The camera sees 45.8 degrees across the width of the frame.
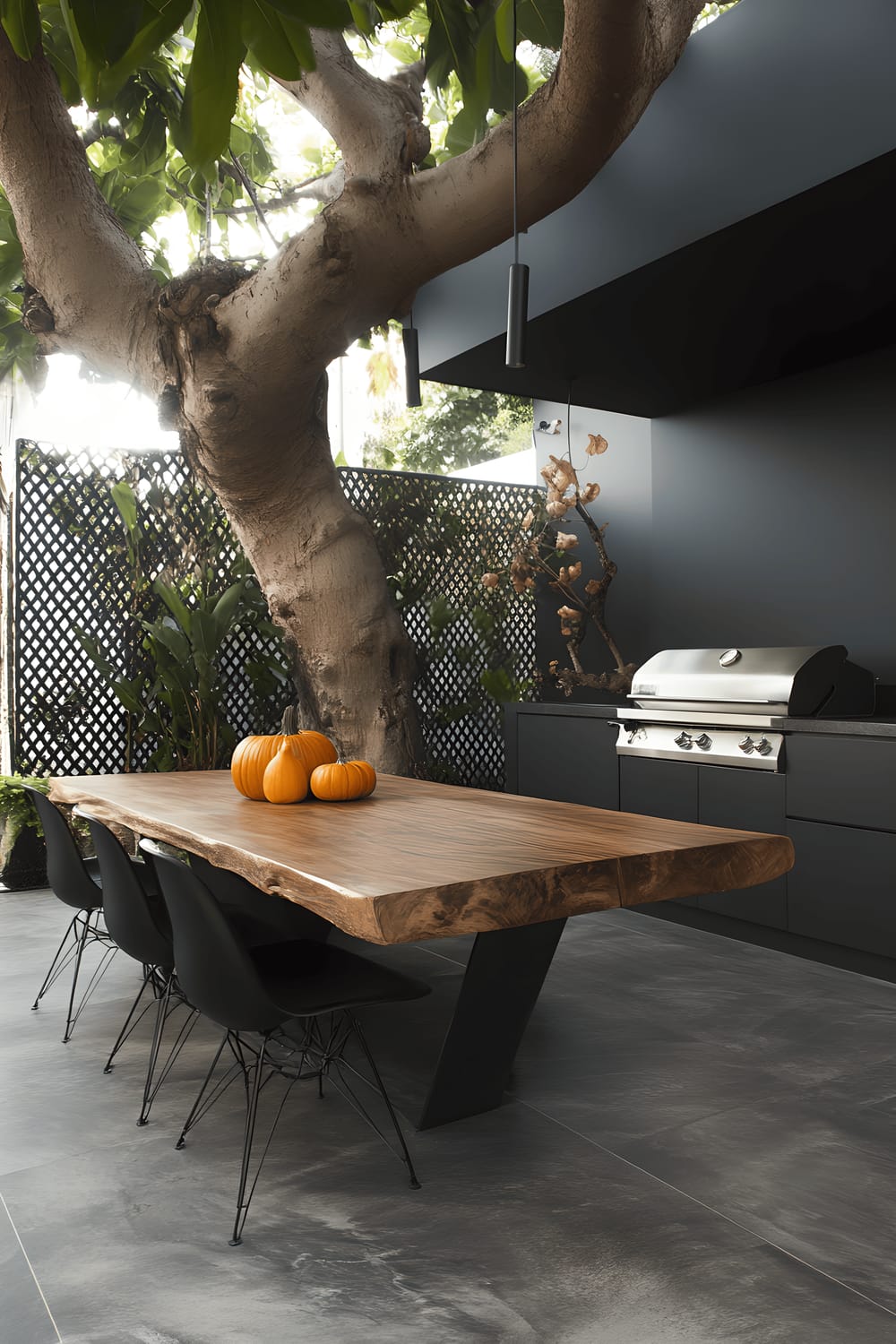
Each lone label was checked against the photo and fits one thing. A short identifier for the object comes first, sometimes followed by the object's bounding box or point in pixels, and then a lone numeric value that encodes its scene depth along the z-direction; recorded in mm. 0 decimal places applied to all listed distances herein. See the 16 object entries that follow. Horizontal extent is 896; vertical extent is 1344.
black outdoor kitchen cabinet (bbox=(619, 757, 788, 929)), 3885
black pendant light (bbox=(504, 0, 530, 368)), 2857
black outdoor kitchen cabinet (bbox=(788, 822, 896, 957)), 3465
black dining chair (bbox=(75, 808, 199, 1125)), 2488
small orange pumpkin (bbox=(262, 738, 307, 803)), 2973
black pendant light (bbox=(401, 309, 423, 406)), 4047
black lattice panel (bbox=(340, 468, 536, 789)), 6254
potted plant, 4973
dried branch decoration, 5449
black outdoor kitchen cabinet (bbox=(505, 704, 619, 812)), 4754
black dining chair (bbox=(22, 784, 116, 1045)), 2941
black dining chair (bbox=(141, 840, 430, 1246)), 1979
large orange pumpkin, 3061
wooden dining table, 1837
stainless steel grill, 3924
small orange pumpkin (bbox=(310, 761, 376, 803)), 3006
